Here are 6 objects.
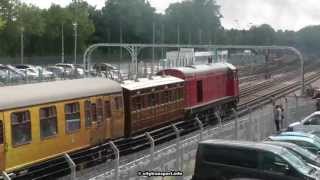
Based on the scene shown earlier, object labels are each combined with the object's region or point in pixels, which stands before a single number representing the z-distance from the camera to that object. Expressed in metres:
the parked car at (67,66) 64.62
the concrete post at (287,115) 29.15
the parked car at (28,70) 57.32
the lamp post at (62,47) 87.98
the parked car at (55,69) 60.59
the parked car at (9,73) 47.94
